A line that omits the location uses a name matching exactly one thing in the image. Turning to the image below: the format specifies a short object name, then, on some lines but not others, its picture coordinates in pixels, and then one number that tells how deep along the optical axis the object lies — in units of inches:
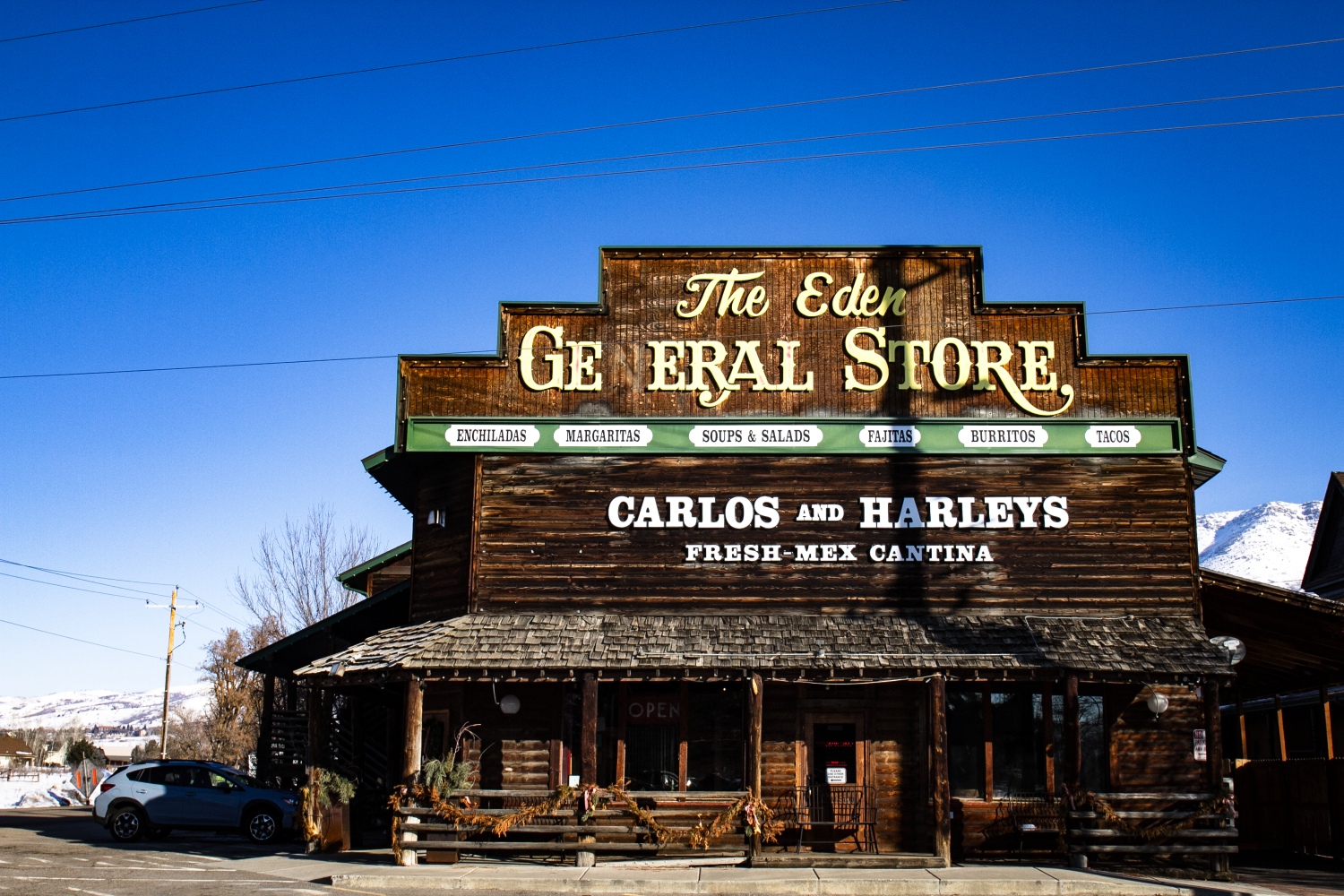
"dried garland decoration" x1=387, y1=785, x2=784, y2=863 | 705.6
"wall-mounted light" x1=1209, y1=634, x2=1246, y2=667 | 743.1
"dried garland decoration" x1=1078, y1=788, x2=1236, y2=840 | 702.5
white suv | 900.6
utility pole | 1720.5
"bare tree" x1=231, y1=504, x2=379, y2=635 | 1852.9
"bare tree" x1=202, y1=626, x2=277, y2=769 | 1971.0
